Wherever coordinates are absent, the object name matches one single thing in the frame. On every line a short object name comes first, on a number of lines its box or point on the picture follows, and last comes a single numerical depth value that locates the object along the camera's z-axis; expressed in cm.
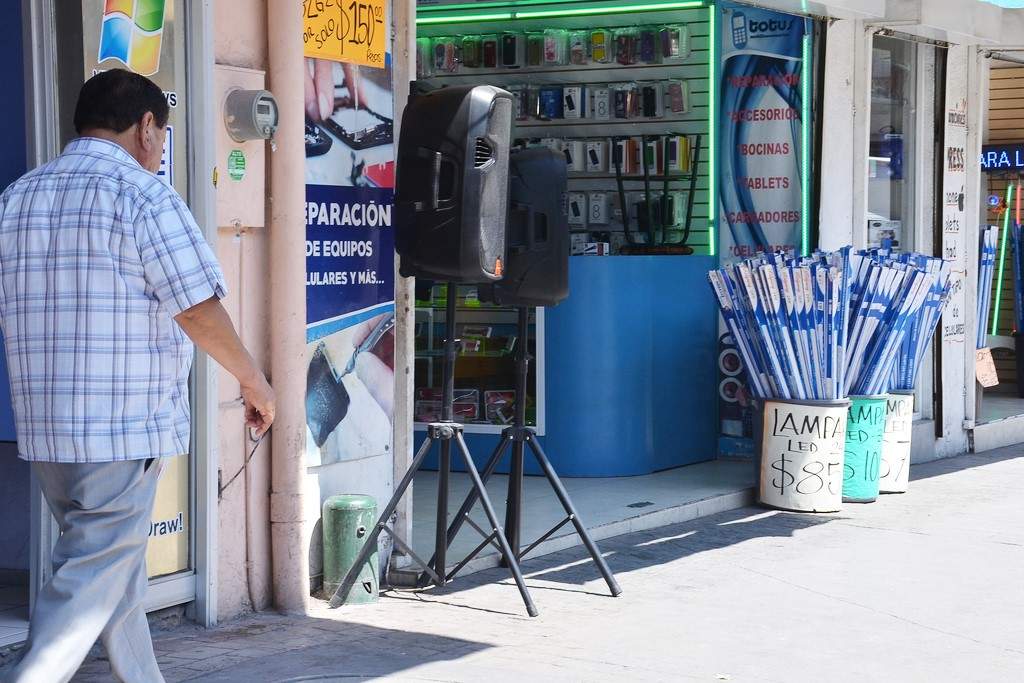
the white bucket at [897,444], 927
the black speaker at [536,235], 640
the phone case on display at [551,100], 1032
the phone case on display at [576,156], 1034
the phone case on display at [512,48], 1026
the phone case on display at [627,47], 1016
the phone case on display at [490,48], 1031
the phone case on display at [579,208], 1047
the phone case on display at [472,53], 1035
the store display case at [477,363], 941
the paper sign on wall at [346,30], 629
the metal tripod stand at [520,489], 644
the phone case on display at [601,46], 1019
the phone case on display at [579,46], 1025
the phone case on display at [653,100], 1016
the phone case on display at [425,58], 1040
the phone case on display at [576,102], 1027
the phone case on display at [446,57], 1037
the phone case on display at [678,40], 1002
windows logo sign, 541
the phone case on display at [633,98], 1020
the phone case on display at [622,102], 1023
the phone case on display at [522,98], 1034
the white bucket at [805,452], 851
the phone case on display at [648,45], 1011
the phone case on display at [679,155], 1007
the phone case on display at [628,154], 1023
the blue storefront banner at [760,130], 998
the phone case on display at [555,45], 1022
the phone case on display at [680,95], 1009
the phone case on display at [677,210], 1016
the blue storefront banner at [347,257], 630
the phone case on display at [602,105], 1025
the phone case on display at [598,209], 1040
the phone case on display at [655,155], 1012
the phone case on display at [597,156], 1030
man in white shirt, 392
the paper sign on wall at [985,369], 1194
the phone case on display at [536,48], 1026
